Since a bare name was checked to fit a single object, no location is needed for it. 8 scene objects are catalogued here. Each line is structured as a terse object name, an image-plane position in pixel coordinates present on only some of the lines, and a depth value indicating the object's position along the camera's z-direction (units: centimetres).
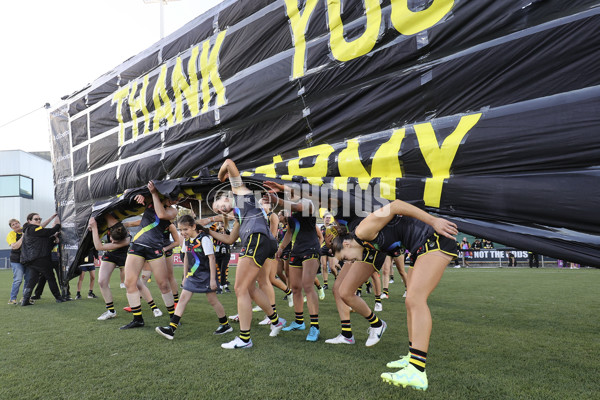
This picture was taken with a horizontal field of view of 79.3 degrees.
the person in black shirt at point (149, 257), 475
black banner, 258
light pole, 1305
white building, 2509
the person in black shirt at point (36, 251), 713
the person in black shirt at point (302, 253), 418
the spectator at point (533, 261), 1641
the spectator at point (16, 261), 732
